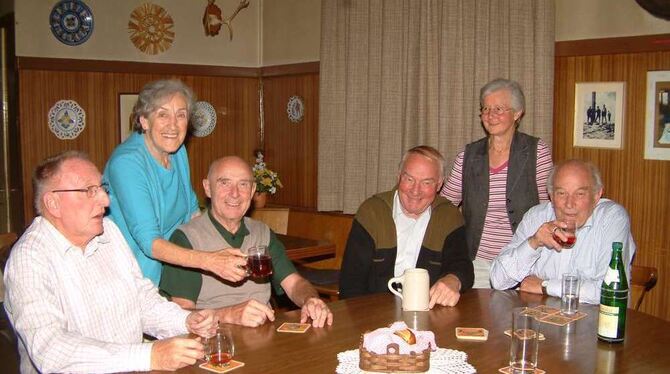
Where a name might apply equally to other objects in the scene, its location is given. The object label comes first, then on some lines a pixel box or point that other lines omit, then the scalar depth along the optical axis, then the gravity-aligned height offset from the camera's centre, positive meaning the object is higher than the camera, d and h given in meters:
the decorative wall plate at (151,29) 6.40 +1.06
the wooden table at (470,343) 2.22 -0.67
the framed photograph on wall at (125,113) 6.39 +0.28
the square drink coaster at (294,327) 2.54 -0.66
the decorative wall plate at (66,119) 6.07 +0.21
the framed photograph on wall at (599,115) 4.40 +0.20
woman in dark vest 3.93 -0.17
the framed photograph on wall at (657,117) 4.19 +0.18
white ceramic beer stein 2.81 -0.57
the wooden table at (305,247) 4.91 -0.72
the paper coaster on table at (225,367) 2.15 -0.68
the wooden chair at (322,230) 5.76 -0.71
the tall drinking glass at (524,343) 2.19 -0.61
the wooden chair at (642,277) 3.37 -0.62
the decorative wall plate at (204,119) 6.83 +0.25
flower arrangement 6.22 -0.30
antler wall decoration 6.70 +1.19
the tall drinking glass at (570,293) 2.83 -0.58
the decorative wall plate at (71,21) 6.02 +1.05
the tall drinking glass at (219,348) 2.19 -0.63
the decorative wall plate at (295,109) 6.69 +0.34
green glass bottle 2.43 -0.54
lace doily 2.16 -0.68
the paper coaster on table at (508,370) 2.16 -0.69
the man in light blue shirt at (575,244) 3.12 -0.42
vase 6.16 -0.47
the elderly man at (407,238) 3.31 -0.44
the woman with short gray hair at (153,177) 3.04 -0.15
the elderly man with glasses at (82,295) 2.15 -0.51
